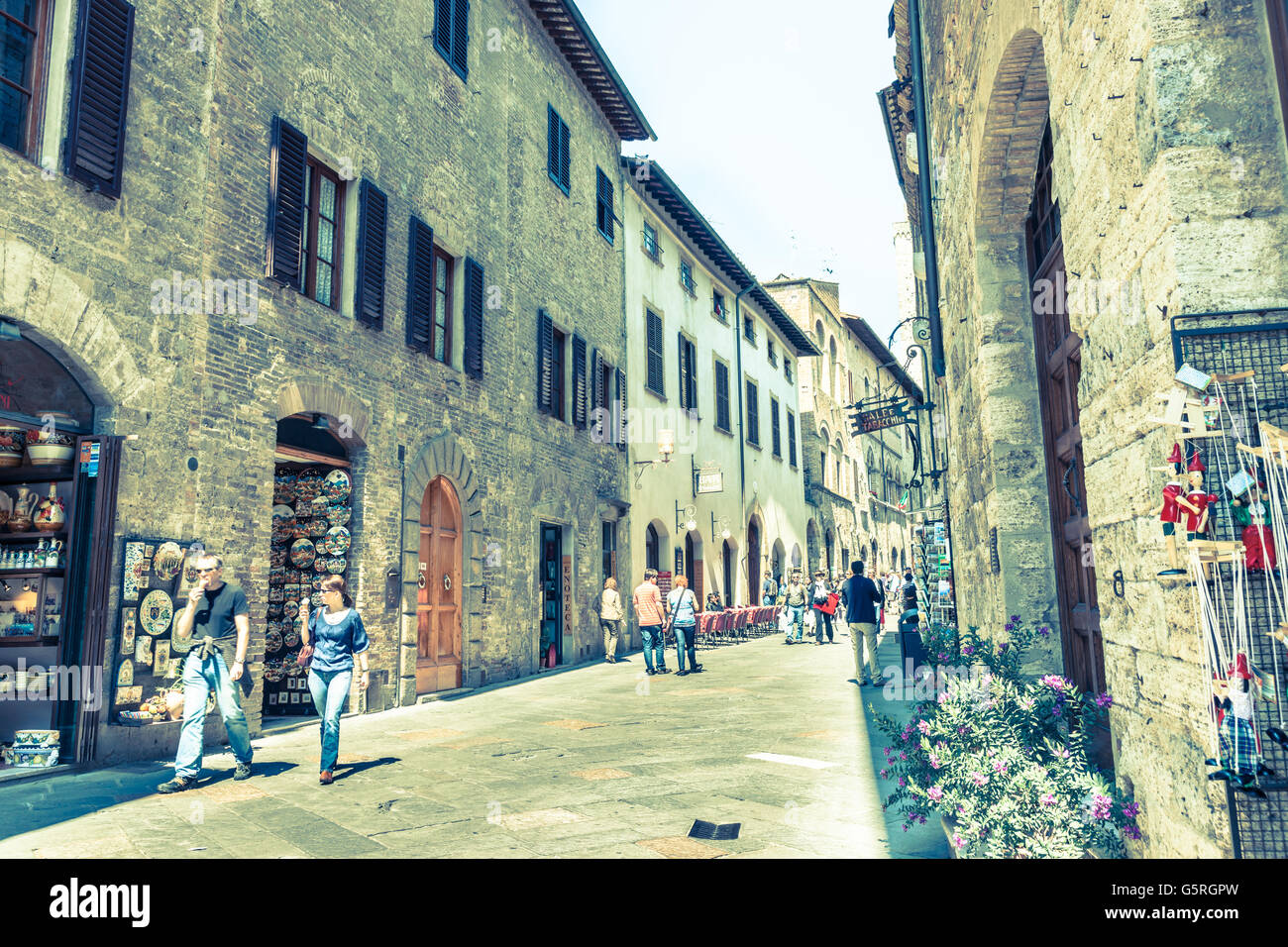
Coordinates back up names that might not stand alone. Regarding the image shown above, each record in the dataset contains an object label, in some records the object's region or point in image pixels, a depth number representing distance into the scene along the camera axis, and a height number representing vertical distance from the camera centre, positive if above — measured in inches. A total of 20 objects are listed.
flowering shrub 123.7 -27.0
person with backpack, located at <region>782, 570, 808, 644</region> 771.4 -4.5
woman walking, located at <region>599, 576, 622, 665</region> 617.3 -11.4
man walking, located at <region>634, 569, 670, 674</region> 524.7 -12.1
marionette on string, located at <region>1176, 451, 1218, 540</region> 90.9 +8.6
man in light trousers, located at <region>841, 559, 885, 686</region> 454.3 -11.2
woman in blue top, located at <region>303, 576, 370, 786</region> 256.2 -12.2
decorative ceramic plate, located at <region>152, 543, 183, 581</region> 277.1 +14.0
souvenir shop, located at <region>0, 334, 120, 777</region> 251.3 +14.6
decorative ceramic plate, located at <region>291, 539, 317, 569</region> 369.7 +21.1
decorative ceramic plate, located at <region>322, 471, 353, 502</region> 373.4 +48.4
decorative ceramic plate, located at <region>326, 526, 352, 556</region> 368.8 +25.2
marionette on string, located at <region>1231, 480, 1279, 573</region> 87.7 +5.3
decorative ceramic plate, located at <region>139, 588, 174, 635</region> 271.1 -1.8
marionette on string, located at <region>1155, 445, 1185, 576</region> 93.4 +9.1
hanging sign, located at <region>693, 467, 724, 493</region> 819.4 +106.1
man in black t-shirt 245.3 -12.4
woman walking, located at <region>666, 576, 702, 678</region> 543.2 -12.2
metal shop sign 585.3 +116.1
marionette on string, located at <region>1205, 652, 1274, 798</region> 85.0 -13.6
